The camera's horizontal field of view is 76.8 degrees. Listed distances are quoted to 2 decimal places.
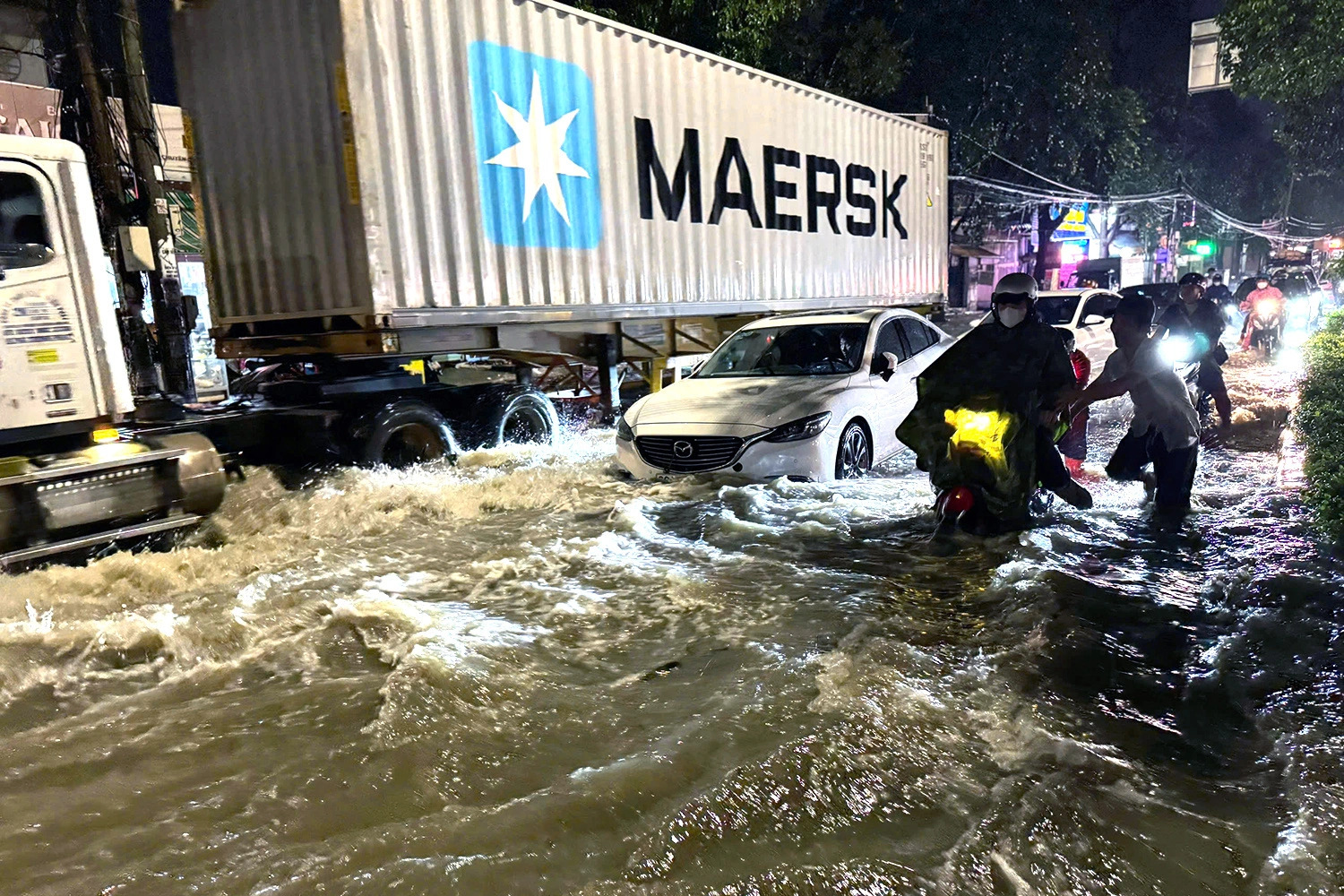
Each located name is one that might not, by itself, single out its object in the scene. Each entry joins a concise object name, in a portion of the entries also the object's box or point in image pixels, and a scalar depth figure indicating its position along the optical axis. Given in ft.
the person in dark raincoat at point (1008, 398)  14.90
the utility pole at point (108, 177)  30.55
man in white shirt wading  15.79
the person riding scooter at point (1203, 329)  26.53
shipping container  20.17
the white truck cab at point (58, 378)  14.85
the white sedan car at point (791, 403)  20.49
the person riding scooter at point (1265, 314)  50.88
